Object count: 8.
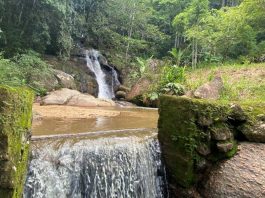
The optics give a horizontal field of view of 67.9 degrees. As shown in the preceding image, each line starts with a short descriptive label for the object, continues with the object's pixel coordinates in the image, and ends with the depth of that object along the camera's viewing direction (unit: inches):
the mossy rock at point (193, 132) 140.4
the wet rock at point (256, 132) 138.5
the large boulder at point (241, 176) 123.5
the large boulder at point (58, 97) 329.9
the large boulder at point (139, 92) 392.6
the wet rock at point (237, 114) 144.4
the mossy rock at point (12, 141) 100.7
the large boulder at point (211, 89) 311.7
